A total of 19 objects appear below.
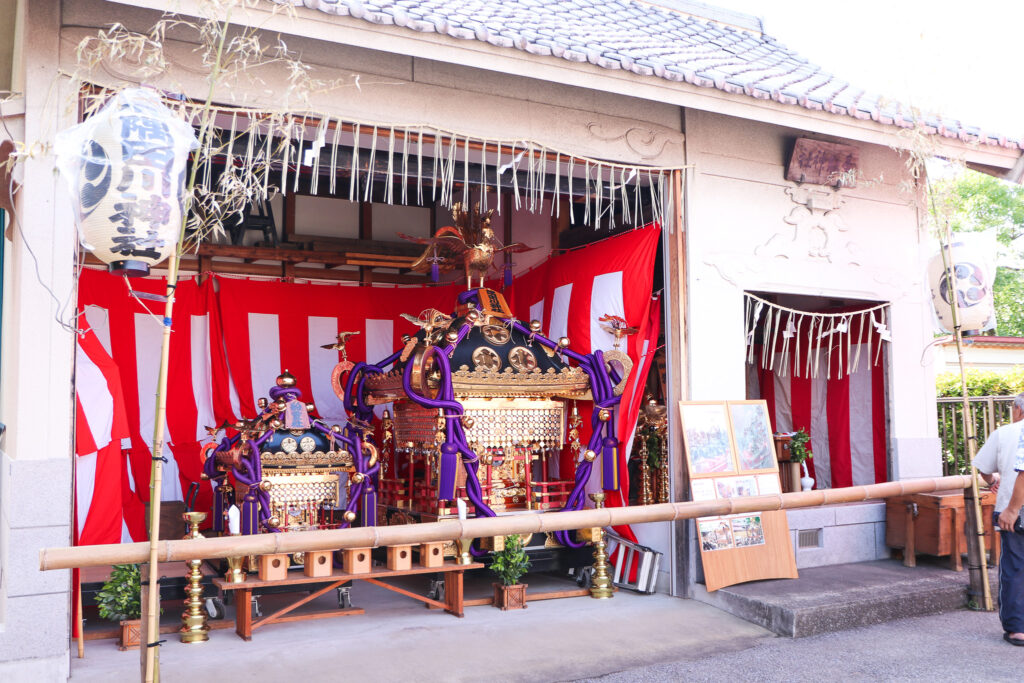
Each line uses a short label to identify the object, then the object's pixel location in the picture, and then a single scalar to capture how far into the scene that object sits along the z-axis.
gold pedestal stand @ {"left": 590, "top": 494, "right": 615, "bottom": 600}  6.42
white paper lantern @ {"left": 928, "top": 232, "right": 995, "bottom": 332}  6.36
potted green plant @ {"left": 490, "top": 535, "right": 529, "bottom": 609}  6.10
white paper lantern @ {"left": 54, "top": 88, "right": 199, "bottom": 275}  3.12
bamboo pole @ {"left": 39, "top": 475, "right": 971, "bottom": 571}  3.51
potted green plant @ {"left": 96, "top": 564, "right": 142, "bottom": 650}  5.20
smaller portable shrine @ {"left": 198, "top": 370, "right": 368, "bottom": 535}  5.88
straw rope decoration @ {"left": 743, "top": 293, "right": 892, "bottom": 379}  7.49
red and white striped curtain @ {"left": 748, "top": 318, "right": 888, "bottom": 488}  7.81
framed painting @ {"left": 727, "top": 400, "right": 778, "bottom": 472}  6.48
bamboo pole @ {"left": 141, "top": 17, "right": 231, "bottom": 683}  3.17
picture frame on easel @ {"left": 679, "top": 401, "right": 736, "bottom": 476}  6.27
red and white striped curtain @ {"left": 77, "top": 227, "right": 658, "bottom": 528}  7.12
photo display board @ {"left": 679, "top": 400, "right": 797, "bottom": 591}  6.16
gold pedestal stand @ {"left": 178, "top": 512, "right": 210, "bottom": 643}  5.21
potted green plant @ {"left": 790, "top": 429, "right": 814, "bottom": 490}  8.02
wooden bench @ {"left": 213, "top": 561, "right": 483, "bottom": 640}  5.32
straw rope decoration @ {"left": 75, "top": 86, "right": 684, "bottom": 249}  5.28
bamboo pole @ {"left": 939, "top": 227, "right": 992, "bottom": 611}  5.87
